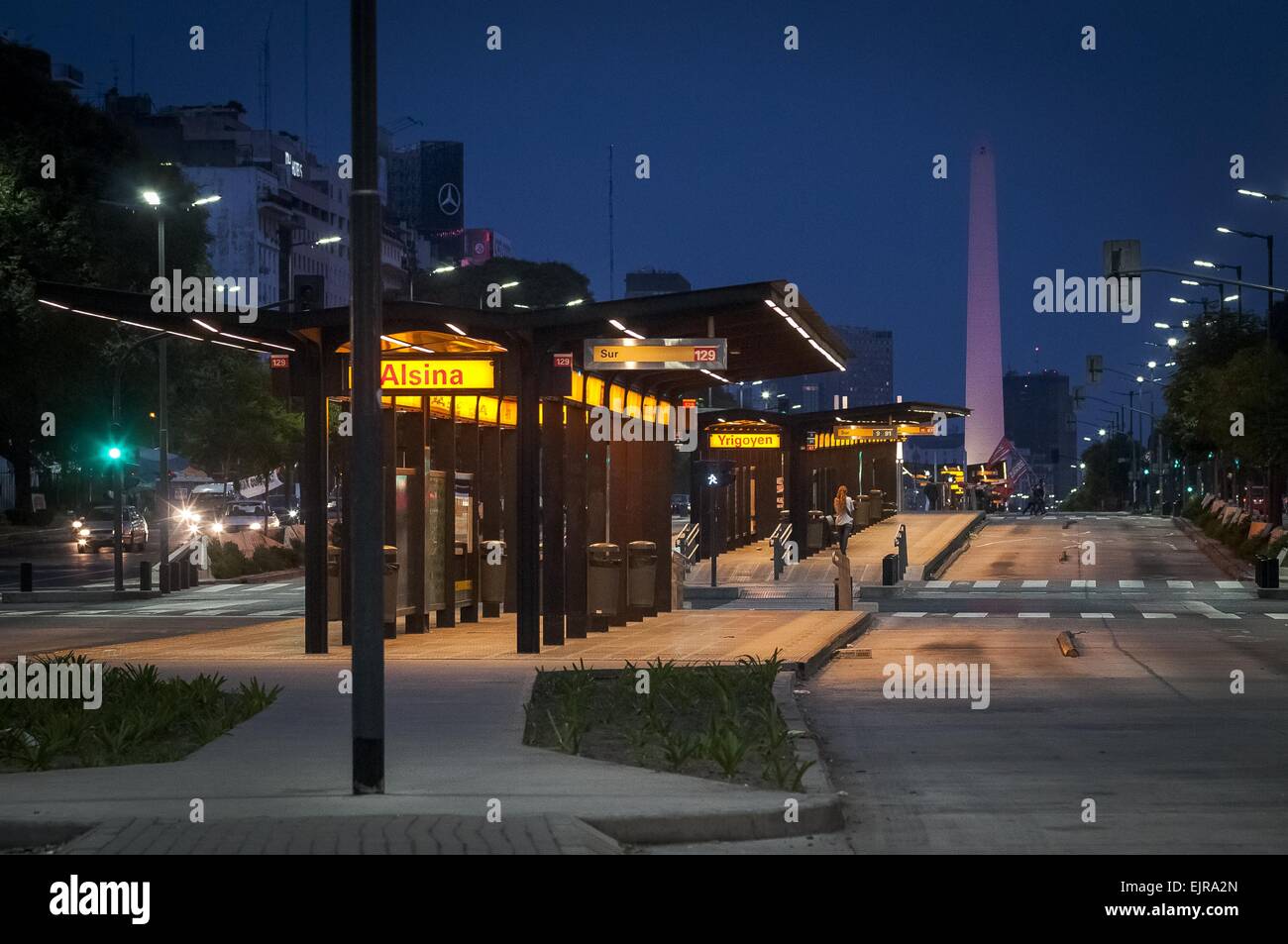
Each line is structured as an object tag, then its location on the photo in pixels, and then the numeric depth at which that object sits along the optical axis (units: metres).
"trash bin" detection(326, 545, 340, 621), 25.42
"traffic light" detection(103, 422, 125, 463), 45.31
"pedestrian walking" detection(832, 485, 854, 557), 49.40
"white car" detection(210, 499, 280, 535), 69.81
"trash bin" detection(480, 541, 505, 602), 29.62
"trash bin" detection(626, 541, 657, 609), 28.45
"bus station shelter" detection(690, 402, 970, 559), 55.16
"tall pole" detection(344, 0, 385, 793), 11.25
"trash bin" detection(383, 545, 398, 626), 24.64
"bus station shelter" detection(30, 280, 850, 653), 23.23
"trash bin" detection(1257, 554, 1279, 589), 39.34
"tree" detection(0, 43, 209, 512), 47.59
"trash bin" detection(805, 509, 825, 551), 57.84
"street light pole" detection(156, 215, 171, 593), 43.00
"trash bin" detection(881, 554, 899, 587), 41.97
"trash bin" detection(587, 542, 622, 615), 26.70
